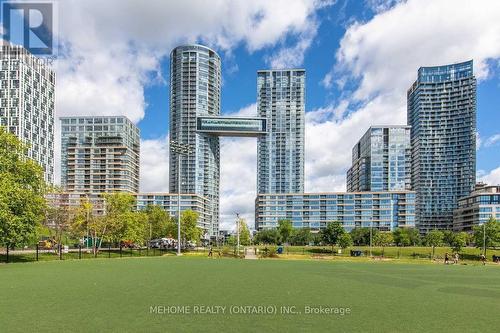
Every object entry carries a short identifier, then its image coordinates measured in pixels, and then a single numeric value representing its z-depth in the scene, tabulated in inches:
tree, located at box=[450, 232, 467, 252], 3664.9
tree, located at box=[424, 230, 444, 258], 4035.4
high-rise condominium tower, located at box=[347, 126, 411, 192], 6771.7
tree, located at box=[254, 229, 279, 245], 4518.5
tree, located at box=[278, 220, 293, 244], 4087.1
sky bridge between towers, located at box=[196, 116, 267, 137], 6008.9
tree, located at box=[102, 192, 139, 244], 2130.9
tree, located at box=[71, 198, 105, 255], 2059.5
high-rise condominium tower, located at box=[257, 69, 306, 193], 7416.3
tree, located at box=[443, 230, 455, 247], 4403.1
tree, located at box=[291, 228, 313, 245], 4734.3
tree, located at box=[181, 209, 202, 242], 2965.1
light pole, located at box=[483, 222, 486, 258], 2832.7
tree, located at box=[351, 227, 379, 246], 4530.0
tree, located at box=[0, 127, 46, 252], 1193.0
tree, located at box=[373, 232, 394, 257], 4413.4
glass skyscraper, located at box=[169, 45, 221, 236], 6830.7
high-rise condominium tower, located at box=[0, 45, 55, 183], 5128.0
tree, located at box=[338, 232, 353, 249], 3321.9
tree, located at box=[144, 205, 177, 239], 2819.9
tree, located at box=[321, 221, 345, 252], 3316.9
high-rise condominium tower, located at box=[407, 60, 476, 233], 7268.7
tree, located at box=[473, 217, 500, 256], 2950.3
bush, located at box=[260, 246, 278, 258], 2168.7
